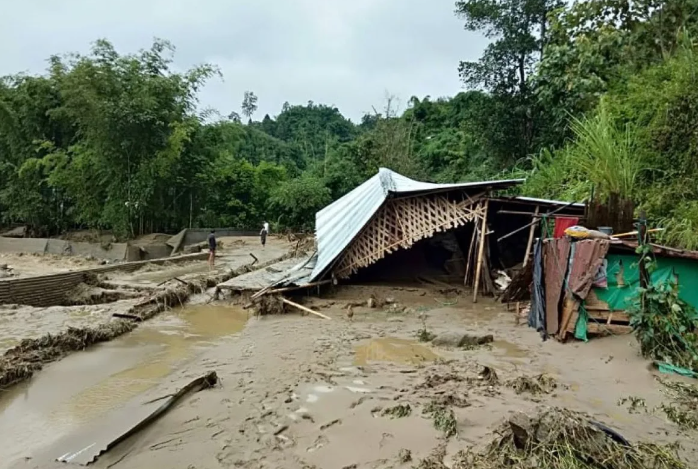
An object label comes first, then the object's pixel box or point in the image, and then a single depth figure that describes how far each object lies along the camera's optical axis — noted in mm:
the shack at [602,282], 5926
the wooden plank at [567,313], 6441
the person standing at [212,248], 14789
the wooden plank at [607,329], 6223
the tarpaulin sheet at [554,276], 6648
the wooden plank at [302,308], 8780
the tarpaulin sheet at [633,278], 5898
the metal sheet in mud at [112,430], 3939
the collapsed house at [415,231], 9711
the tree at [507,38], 15766
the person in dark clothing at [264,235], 20761
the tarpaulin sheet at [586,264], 6270
